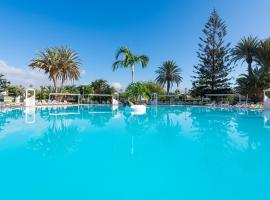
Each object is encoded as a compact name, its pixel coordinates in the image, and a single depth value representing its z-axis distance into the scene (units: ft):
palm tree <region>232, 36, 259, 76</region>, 90.25
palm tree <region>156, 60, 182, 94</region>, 122.01
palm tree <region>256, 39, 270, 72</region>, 84.89
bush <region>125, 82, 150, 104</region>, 61.82
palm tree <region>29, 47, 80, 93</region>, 91.50
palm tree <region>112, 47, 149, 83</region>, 65.77
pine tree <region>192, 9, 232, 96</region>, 100.68
